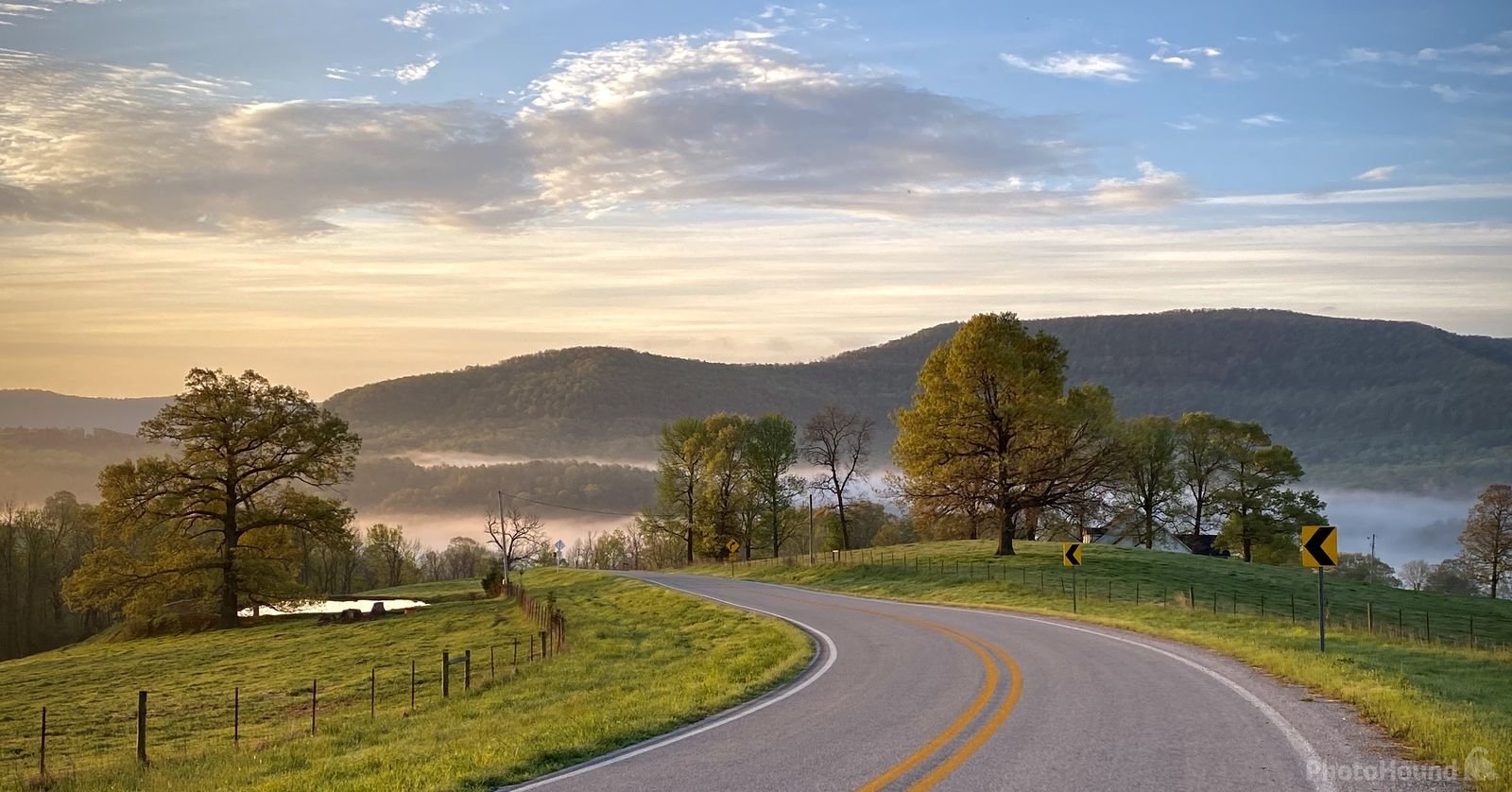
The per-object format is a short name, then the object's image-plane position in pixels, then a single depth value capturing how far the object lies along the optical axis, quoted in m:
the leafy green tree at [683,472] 92.75
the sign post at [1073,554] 34.25
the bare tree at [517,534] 98.38
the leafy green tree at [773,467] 91.75
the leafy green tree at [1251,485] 79.38
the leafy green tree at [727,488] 90.31
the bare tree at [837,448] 83.56
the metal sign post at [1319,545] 20.18
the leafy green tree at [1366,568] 109.25
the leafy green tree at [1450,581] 108.06
